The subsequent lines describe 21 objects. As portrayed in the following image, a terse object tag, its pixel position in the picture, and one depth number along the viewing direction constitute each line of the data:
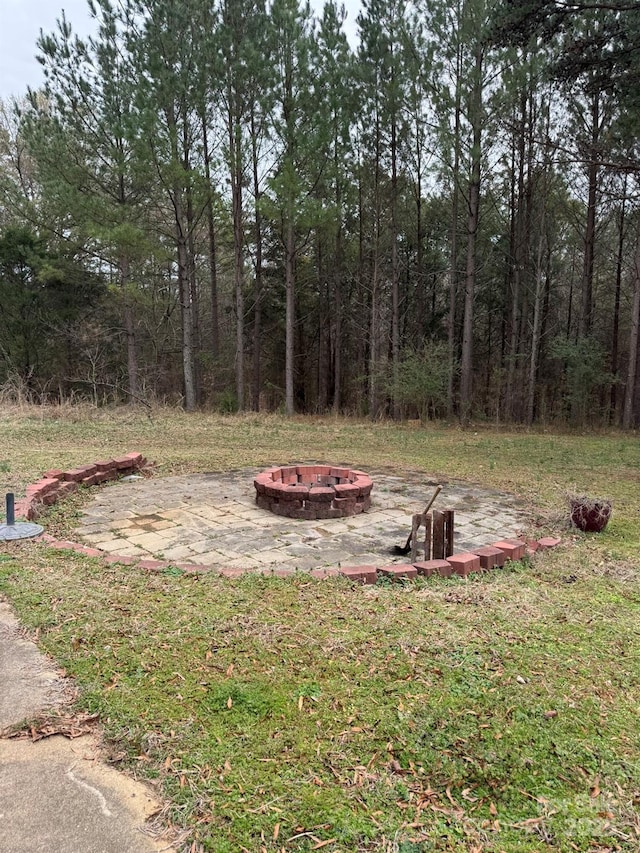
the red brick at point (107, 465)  5.85
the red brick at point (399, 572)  3.13
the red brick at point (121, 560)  3.27
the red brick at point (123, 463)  6.02
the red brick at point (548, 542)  3.85
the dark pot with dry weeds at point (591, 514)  4.25
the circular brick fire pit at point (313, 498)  4.54
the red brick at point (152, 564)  3.18
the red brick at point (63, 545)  3.49
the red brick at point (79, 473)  5.34
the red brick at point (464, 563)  3.28
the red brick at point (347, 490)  4.61
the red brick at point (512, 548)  3.54
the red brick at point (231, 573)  3.09
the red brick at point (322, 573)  3.11
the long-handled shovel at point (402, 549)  3.73
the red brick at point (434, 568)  3.20
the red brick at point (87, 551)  3.41
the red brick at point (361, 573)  3.09
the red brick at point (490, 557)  3.41
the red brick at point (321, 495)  4.52
